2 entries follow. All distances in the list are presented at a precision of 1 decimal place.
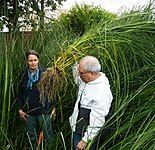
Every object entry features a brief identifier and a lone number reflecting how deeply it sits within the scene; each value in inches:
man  62.4
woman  74.9
